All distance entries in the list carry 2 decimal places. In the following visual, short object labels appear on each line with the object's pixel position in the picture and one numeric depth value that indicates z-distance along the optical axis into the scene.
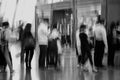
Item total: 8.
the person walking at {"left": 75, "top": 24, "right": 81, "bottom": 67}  9.03
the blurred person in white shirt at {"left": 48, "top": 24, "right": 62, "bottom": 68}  9.32
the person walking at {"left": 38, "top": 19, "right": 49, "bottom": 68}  9.45
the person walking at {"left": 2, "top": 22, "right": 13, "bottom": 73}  9.76
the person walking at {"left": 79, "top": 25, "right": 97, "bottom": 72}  8.80
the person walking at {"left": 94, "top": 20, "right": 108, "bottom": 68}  8.53
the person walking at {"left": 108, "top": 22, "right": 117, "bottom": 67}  8.41
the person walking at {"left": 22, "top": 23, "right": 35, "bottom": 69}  9.62
